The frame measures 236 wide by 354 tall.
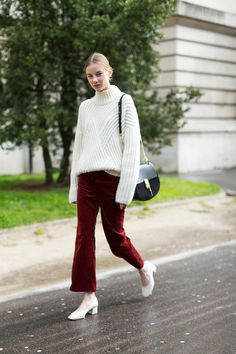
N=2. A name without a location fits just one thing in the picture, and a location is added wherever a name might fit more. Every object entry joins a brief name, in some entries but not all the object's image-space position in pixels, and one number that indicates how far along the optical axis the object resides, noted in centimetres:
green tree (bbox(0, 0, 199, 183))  1134
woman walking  527
